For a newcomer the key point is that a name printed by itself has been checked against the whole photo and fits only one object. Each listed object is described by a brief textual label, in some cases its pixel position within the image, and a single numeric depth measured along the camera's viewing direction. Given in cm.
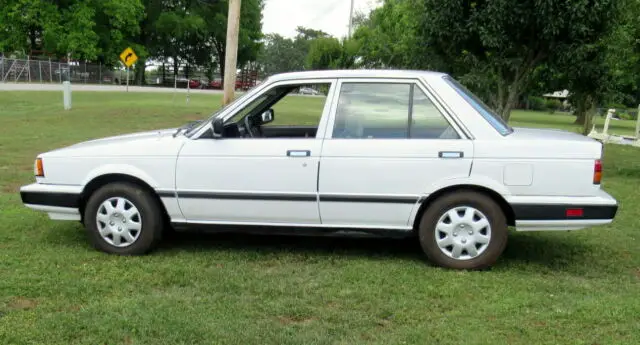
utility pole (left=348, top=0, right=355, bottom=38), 4683
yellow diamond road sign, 3570
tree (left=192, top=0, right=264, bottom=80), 6381
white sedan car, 466
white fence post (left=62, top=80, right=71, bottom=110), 2200
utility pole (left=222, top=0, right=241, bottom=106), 1600
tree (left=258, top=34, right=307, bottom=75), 11794
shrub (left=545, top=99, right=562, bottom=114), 7034
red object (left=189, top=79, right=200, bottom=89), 6288
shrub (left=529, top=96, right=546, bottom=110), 7031
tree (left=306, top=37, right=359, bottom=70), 4475
